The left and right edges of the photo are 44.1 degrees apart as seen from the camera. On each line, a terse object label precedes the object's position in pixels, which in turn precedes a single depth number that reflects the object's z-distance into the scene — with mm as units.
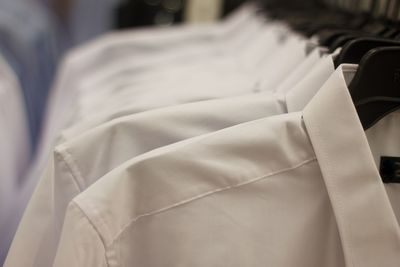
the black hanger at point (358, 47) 499
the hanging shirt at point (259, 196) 430
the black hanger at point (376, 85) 464
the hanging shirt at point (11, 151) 757
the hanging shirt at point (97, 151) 474
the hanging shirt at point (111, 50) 1140
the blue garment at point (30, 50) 1247
